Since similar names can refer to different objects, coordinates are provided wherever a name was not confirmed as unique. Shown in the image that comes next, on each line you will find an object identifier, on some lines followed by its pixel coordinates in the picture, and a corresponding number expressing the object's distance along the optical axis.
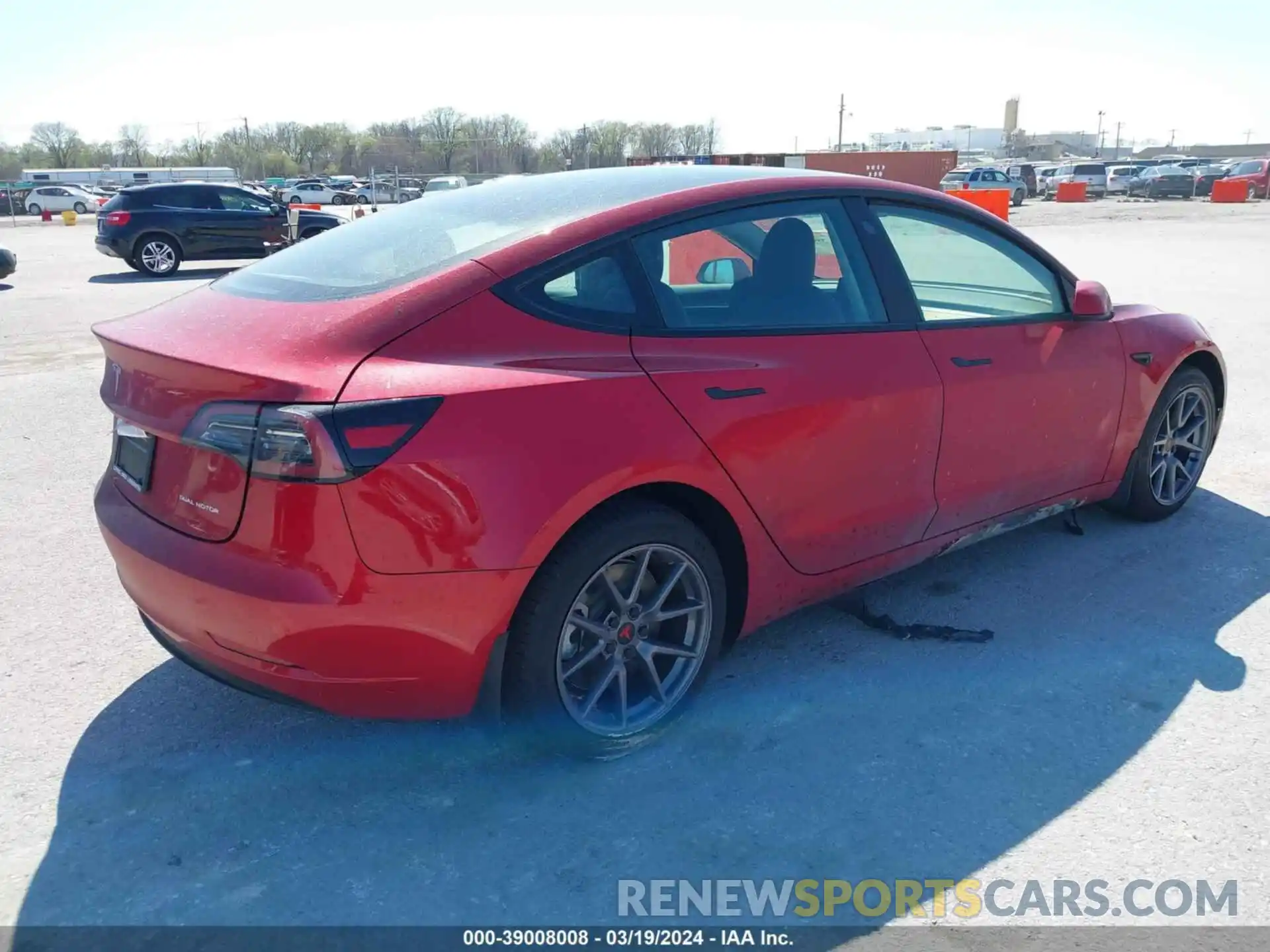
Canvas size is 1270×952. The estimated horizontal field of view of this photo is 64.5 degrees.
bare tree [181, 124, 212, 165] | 114.07
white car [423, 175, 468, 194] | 40.83
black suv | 16.88
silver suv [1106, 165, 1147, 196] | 51.59
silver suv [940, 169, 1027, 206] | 41.66
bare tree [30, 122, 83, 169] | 111.69
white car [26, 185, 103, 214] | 51.06
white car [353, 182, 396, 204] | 53.31
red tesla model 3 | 2.44
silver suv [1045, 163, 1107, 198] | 49.28
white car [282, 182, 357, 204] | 53.16
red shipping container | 38.81
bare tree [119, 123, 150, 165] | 117.75
